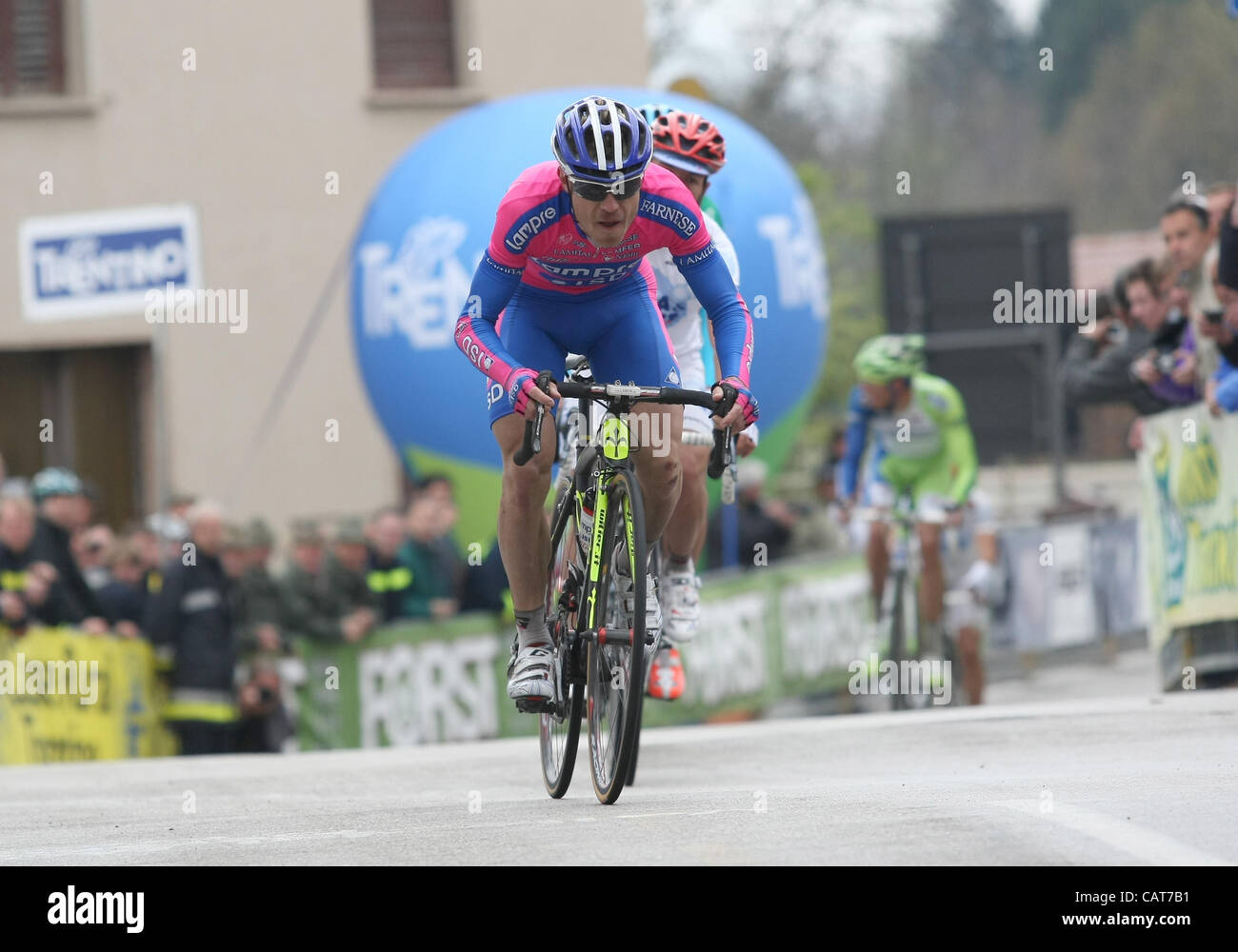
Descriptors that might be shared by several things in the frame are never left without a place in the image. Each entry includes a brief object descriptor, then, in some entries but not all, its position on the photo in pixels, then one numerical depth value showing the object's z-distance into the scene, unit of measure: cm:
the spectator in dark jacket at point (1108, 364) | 1199
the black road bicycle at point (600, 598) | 671
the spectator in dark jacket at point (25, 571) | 1198
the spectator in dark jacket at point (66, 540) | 1230
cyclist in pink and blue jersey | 671
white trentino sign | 1206
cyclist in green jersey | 1325
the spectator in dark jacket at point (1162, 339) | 1137
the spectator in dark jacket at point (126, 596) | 1279
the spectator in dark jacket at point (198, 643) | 1239
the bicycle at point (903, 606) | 1329
